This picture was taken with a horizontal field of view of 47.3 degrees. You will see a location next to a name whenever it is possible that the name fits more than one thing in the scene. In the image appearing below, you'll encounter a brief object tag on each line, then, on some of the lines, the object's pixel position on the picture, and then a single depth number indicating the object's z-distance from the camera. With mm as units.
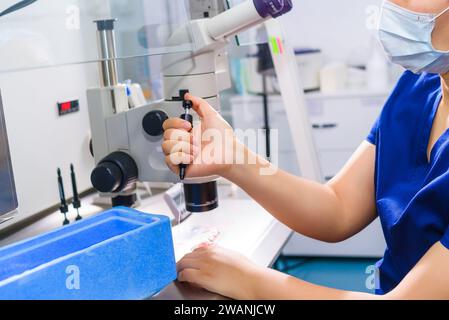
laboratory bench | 1138
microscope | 943
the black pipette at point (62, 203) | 1282
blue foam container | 689
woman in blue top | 902
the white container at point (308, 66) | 2922
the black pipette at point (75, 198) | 1308
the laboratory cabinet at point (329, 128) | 2752
